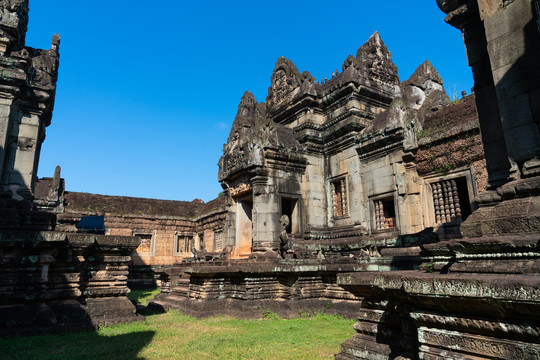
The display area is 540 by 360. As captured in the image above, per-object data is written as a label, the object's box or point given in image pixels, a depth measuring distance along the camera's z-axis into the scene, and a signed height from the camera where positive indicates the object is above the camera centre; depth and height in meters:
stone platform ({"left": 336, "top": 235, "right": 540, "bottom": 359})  2.54 -0.38
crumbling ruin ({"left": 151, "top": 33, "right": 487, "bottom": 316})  9.88 +2.35
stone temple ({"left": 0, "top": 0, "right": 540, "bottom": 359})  3.15 +1.11
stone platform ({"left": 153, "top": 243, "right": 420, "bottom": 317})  9.77 -0.84
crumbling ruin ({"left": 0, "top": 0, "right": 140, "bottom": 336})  7.26 +0.35
